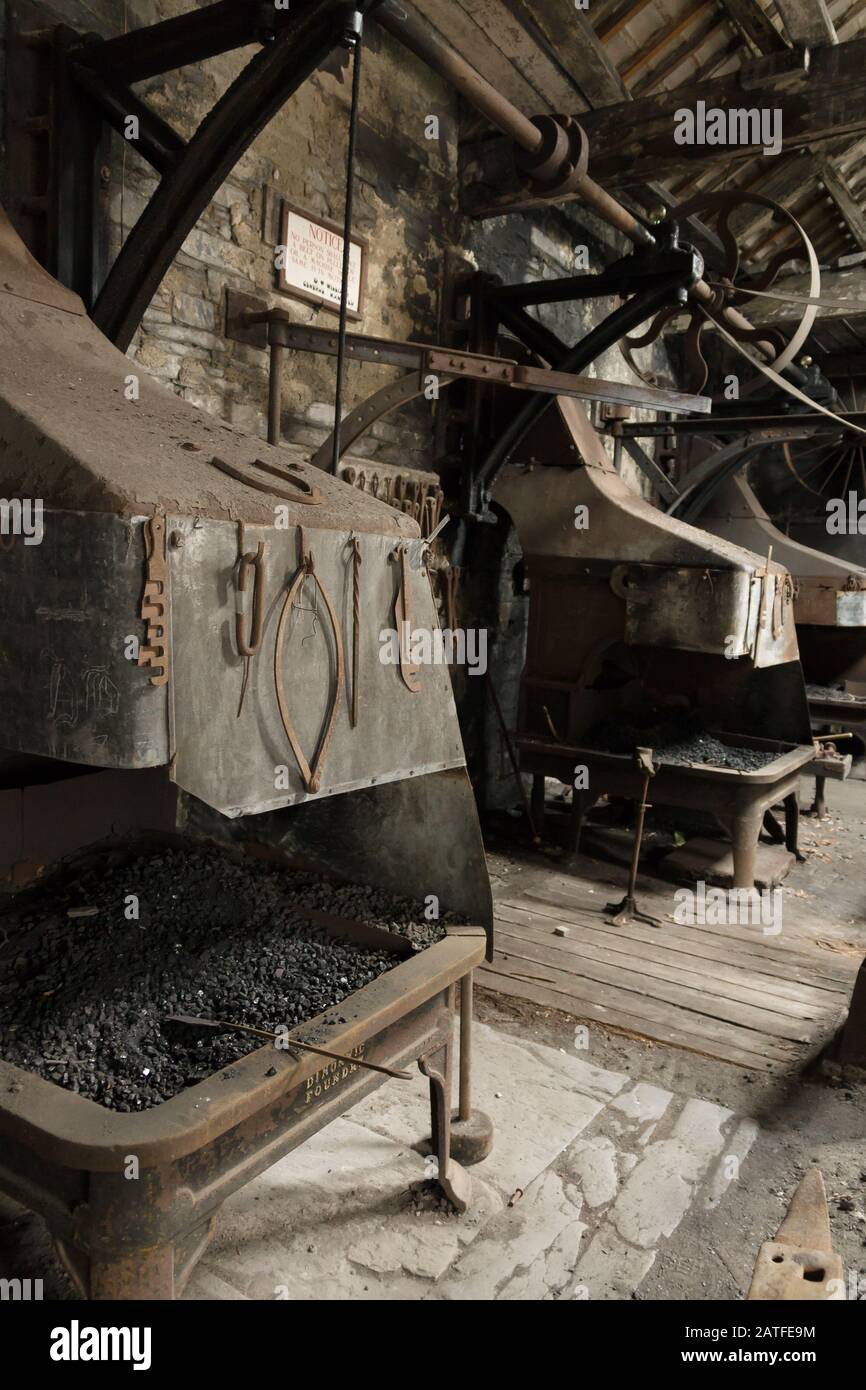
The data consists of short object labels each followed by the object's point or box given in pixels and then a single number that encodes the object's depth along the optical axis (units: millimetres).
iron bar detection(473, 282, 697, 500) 4801
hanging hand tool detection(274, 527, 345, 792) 1982
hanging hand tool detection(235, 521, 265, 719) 1873
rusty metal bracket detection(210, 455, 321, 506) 1998
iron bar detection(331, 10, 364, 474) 2375
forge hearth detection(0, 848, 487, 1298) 1631
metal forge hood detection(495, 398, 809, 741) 4855
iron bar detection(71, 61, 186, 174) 2992
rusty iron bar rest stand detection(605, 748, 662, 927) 4609
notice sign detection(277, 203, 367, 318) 4141
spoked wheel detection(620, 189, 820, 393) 4379
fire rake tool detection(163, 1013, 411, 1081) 1897
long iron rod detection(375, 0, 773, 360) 2674
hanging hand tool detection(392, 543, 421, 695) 2285
